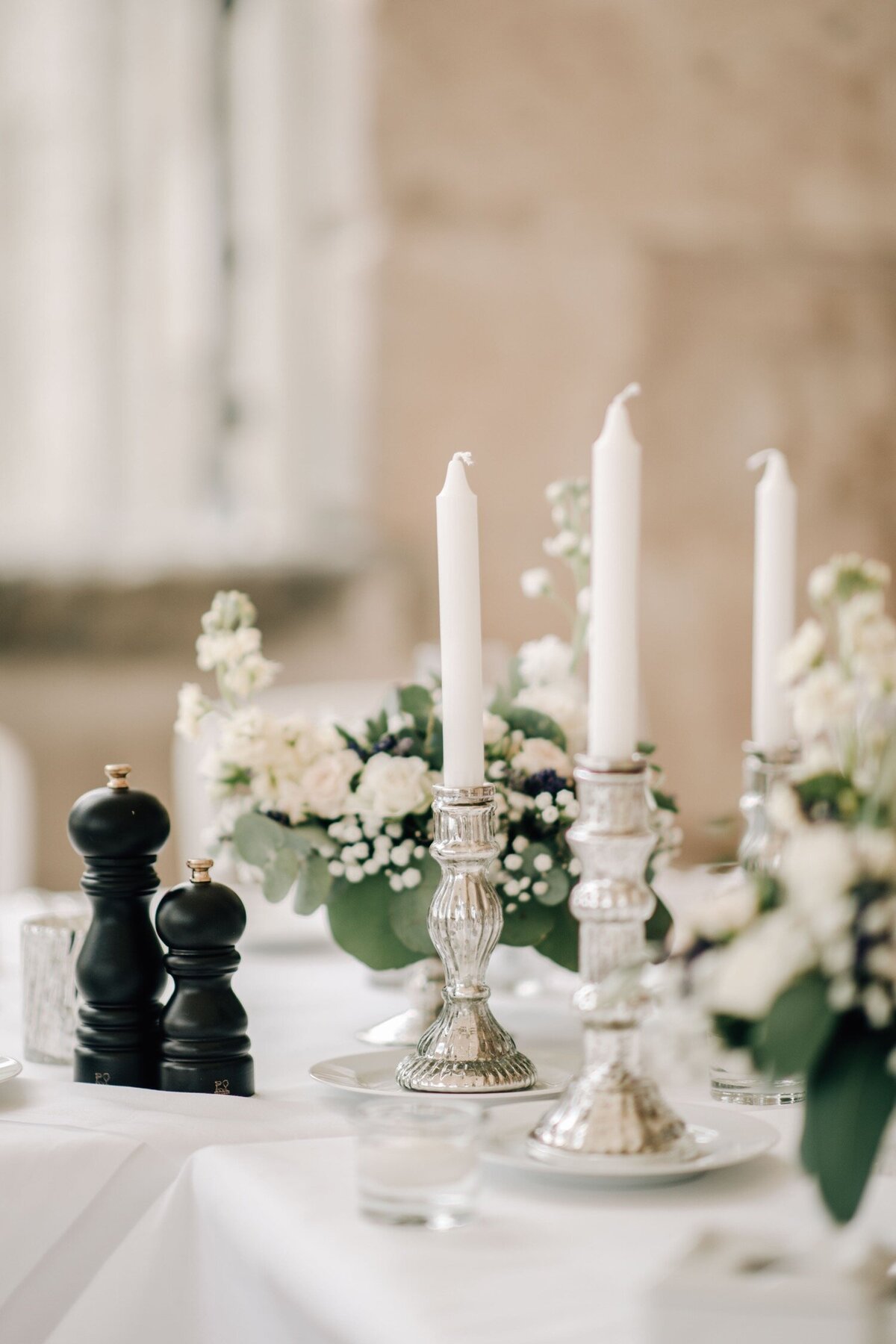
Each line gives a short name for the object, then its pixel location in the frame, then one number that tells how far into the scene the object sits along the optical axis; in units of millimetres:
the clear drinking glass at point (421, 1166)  1572
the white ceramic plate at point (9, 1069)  1772
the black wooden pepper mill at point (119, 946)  1798
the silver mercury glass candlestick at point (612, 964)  1626
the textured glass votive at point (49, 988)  1870
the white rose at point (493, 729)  1944
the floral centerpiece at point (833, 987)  1464
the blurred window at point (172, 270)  4330
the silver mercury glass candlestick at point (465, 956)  1759
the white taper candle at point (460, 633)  1756
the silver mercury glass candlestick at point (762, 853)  1800
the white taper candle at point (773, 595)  1803
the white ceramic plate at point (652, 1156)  1615
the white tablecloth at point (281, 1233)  1515
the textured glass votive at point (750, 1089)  1798
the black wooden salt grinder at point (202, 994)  1776
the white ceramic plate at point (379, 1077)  1760
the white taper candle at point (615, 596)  1623
